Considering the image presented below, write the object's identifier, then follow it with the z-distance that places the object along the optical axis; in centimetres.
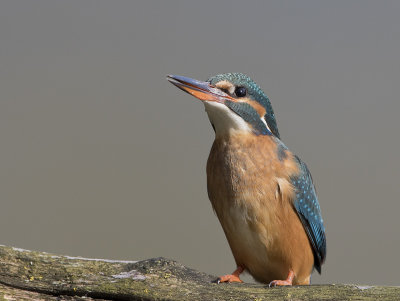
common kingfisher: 647
